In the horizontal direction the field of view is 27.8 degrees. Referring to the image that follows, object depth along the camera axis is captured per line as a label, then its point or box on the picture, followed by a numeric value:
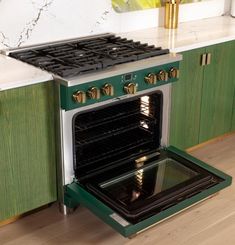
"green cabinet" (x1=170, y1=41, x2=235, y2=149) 2.97
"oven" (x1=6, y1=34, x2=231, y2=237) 2.32
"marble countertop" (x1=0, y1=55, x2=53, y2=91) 2.22
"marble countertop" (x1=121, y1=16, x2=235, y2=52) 2.93
